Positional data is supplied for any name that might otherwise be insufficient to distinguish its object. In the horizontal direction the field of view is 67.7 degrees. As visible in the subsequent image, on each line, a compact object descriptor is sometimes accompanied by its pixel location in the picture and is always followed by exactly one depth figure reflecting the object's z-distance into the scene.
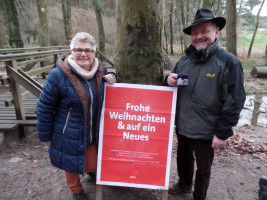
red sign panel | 2.23
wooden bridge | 3.70
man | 1.91
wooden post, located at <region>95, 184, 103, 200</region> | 2.34
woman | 1.98
